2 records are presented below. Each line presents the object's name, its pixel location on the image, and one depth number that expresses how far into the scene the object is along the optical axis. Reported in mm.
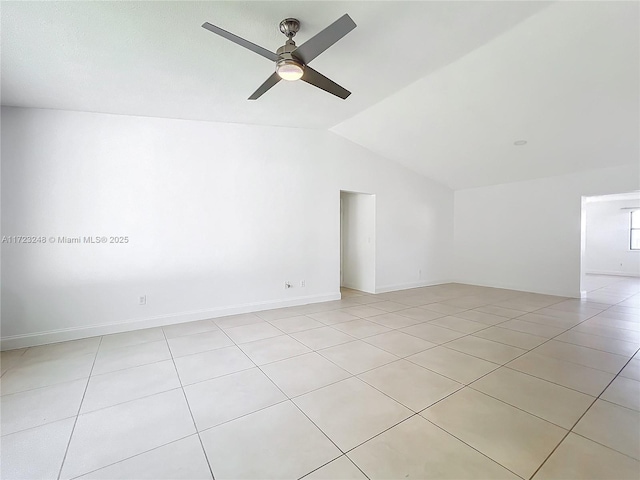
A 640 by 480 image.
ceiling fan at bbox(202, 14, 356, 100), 1891
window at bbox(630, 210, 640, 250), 9023
